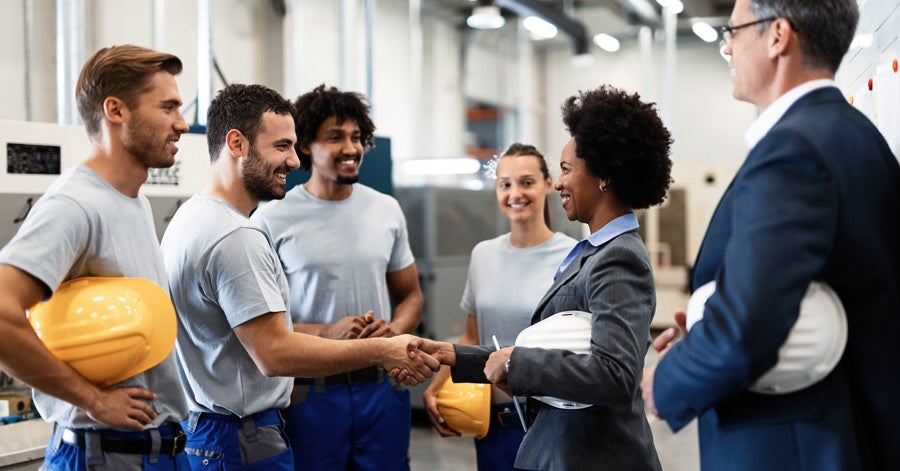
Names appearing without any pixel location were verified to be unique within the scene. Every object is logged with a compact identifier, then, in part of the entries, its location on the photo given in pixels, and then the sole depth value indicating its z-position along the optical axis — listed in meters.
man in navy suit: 1.21
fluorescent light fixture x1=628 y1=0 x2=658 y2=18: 10.41
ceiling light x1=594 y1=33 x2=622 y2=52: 11.55
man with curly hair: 2.50
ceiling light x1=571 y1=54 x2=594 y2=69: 10.93
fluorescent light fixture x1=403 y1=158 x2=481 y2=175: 5.98
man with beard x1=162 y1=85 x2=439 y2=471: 1.92
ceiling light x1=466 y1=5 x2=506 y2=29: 7.29
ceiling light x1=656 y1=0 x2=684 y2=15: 8.84
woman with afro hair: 1.63
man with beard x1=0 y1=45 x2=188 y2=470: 1.49
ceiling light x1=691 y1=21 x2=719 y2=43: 9.07
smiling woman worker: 2.49
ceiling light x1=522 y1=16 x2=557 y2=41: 8.82
